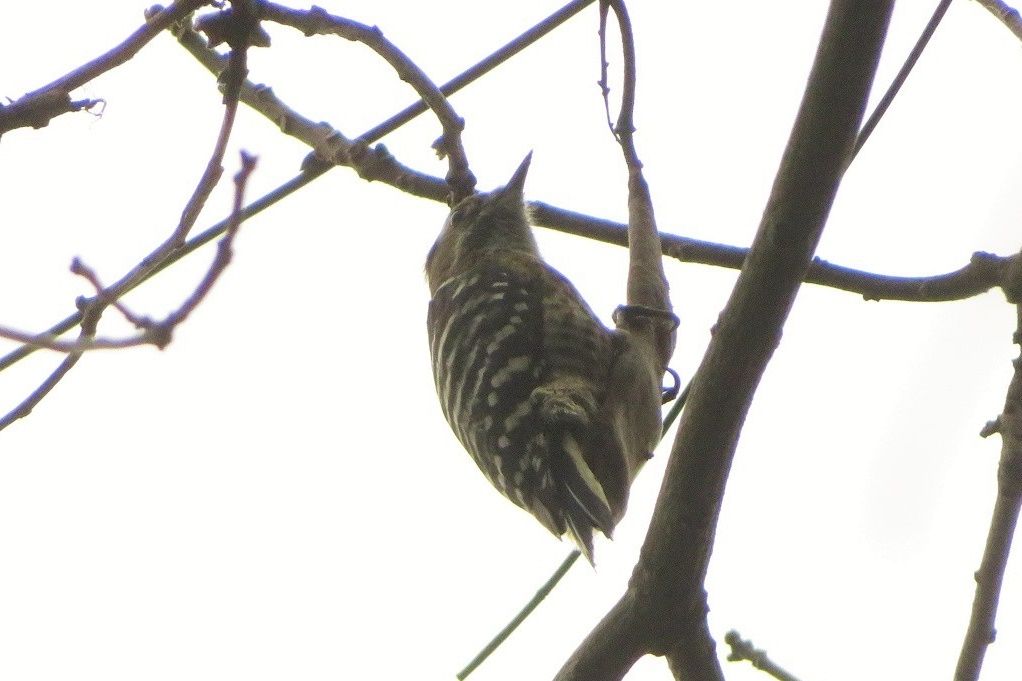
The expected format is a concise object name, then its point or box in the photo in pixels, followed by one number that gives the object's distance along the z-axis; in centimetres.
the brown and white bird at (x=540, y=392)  807
